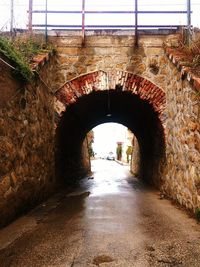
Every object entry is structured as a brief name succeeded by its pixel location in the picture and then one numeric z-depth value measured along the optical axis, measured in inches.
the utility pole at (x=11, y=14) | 375.6
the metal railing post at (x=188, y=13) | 371.2
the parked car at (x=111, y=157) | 2171.5
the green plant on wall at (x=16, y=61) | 244.2
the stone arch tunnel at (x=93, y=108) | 240.7
